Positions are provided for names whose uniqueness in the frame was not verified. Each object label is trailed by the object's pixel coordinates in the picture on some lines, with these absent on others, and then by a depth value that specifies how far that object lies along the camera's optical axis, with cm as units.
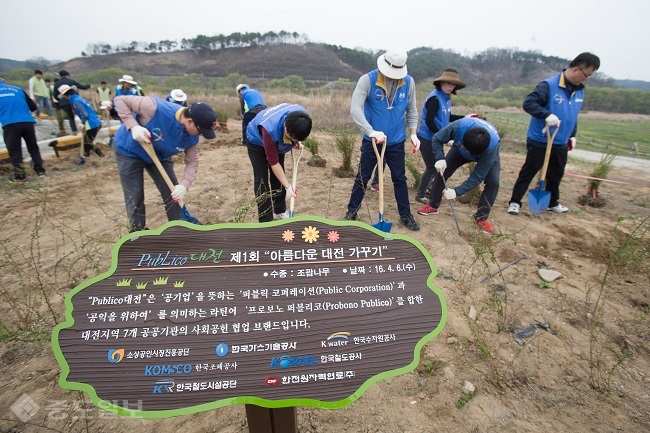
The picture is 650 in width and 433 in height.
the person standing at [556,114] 352
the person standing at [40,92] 1104
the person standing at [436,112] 372
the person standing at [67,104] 753
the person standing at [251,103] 518
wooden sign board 106
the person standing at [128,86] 668
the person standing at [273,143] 238
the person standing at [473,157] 311
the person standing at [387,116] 311
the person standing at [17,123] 467
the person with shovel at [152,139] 255
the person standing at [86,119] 599
